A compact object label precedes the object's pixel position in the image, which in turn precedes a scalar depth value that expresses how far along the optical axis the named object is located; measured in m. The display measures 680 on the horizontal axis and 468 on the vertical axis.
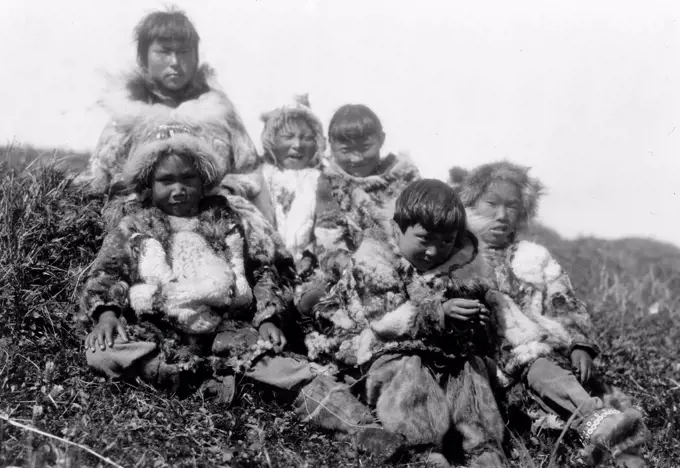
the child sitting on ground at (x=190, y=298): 3.54
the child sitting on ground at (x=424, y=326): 3.36
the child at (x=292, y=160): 5.39
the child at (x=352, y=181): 4.88
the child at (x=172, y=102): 5.04
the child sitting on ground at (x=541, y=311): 3.37
